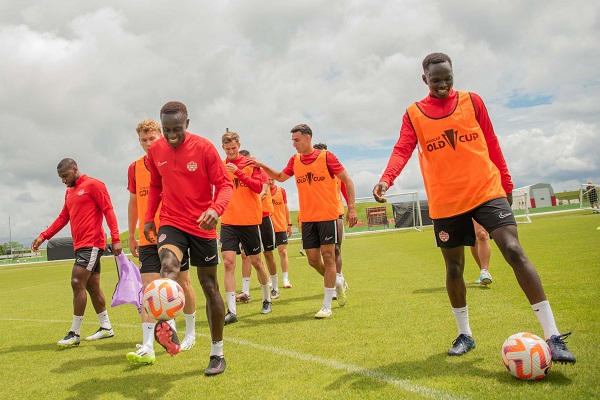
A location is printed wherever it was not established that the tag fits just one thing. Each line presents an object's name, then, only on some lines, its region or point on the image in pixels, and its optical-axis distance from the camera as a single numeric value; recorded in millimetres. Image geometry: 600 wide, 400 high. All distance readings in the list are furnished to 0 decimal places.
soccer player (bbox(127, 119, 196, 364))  5749
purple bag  7176
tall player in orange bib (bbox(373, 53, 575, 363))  4211
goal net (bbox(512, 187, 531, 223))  37644
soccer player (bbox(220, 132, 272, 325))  7828
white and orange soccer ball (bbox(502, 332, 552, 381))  3422
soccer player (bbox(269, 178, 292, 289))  11703
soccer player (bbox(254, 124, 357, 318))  7332
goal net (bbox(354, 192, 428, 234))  47125
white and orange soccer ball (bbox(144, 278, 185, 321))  3715
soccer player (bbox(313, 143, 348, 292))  8788
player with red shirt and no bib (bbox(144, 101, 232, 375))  4590
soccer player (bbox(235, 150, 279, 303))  8992
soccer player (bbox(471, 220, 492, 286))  8320
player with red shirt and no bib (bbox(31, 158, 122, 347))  6969
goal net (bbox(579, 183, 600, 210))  39719
